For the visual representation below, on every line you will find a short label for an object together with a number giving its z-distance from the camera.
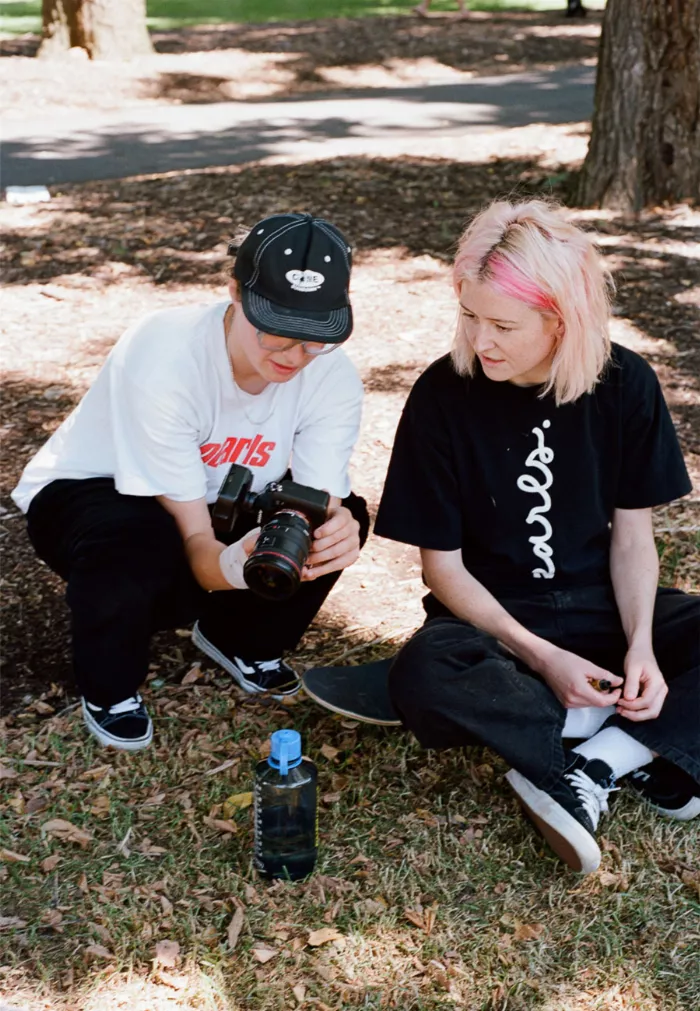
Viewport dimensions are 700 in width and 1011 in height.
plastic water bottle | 2.72
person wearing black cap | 2.95
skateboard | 3.25
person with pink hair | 2.84
